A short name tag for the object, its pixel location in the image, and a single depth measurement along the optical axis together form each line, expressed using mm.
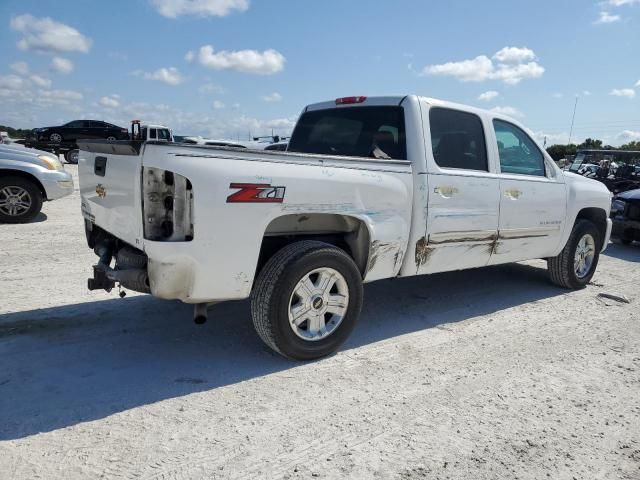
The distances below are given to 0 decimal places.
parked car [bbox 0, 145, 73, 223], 8250
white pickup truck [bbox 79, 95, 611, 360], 2992
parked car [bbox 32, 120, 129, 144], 25656
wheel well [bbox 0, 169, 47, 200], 8297
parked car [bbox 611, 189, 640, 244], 9188
